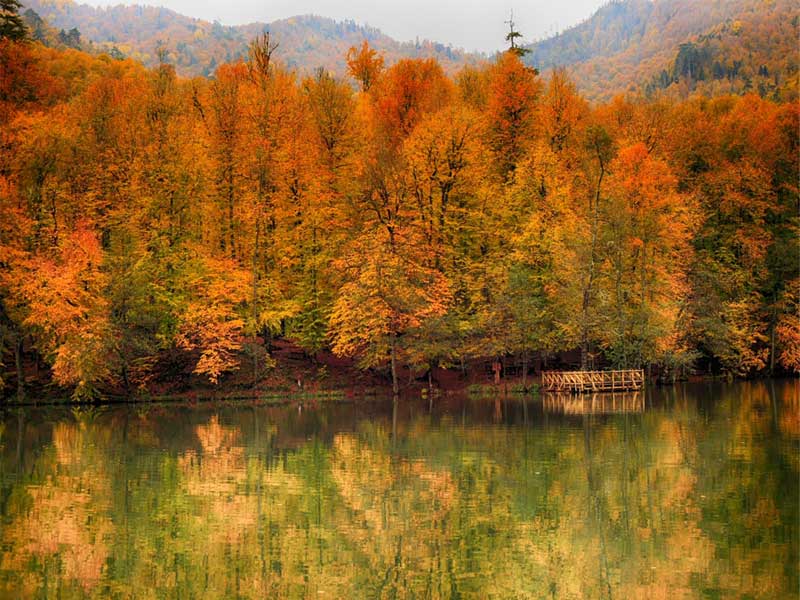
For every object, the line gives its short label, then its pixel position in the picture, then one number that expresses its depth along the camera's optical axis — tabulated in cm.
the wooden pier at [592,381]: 5206
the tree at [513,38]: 6879
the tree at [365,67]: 7706
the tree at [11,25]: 6156
